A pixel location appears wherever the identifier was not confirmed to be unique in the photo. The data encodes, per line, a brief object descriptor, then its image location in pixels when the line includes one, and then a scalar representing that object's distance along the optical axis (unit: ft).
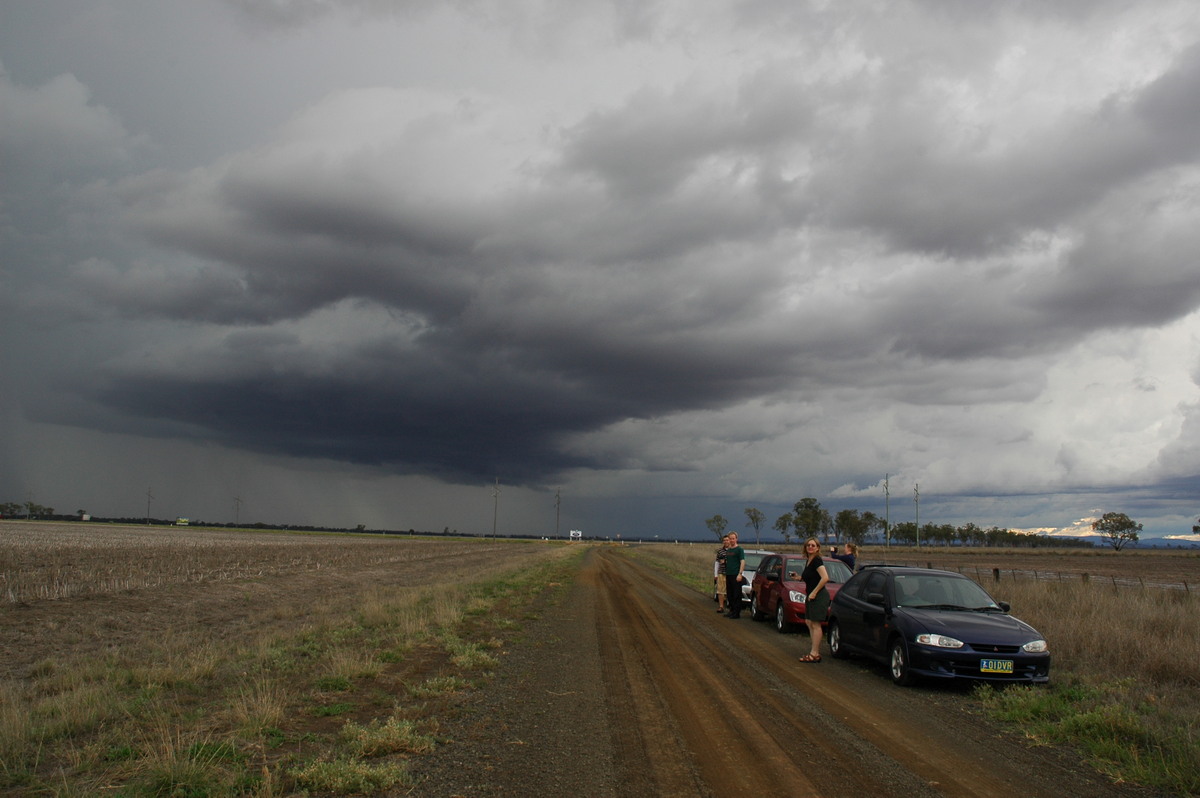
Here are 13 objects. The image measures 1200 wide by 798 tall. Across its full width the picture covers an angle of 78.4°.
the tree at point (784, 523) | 549.58
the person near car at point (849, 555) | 64.75
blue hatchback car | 32.68
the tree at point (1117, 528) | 495.41
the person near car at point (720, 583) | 65.85
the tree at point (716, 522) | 588.91
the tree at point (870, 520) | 531.09
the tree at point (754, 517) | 550.36
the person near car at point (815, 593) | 40.09
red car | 53.16
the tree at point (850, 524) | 520.83
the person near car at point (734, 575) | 61.16
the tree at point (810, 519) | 496.64
